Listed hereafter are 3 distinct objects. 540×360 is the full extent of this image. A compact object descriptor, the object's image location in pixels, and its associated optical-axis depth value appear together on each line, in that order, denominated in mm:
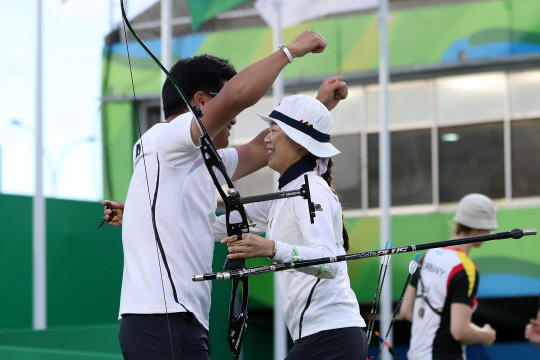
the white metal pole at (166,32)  18031
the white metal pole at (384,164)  18031
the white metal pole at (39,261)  14594
